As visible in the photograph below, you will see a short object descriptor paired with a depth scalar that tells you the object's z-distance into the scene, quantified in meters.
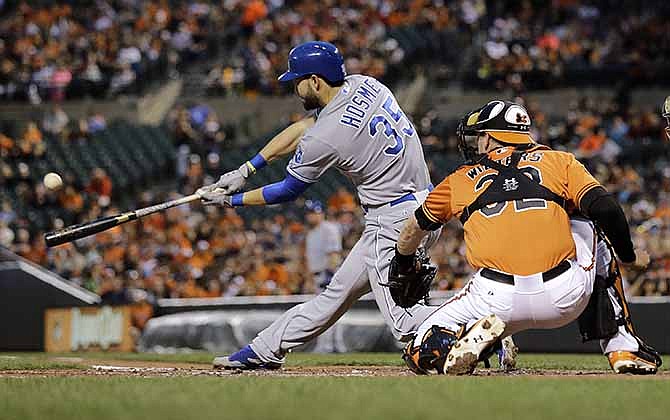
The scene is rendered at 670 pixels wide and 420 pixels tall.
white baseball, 18.36
